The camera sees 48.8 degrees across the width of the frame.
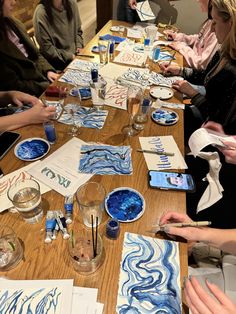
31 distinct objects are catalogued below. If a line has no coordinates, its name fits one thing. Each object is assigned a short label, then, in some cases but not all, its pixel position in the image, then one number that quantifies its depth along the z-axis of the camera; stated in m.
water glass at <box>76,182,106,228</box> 0.87
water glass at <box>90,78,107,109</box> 1.41
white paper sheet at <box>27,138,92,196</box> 1.00
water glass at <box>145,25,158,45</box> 2.20
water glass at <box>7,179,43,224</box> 0.85
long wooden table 0.74
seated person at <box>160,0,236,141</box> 1.38
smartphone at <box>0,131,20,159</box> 1.16
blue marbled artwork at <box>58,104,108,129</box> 1.34
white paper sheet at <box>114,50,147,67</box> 1.95
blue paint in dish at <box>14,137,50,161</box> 1.13
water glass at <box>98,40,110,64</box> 1.93
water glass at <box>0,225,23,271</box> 0.76
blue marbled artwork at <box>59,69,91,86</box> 1.68
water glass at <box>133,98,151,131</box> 1.32
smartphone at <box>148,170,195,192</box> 1.00
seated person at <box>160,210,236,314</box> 0.67
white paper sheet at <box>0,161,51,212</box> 0.92
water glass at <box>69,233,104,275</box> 0.74
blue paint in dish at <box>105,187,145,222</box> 0.90
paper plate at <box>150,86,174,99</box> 1.59
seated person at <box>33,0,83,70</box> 2.25
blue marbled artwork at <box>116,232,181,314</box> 0.70
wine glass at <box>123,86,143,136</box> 1.30
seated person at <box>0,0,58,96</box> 1.73
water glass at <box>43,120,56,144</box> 1.18
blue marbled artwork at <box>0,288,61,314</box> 0.67
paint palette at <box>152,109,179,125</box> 1.37
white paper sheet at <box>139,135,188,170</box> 1.11
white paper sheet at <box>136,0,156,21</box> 2.60
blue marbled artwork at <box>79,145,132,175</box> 1.07
